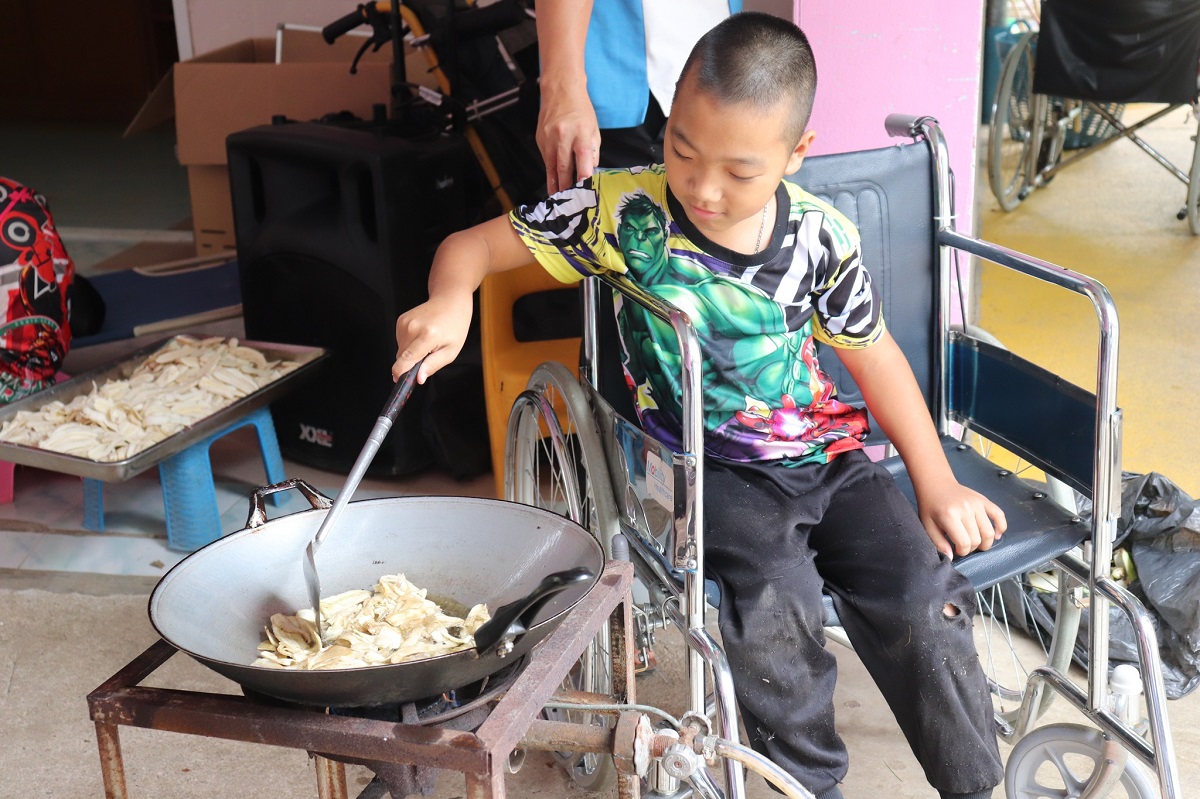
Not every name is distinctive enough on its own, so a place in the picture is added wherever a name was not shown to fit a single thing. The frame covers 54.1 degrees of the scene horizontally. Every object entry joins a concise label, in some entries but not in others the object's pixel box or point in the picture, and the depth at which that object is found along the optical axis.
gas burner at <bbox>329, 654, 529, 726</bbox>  1.04
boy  1.31
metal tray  2.18
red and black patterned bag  2.65
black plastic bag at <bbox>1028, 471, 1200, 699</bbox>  1.92
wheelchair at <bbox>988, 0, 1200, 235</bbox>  4.01
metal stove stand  0.96
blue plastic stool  2.34
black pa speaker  2.49
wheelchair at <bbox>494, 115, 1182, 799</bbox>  1.32
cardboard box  3.70
